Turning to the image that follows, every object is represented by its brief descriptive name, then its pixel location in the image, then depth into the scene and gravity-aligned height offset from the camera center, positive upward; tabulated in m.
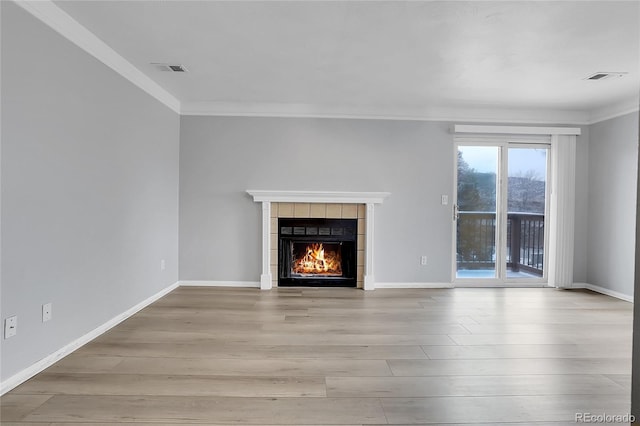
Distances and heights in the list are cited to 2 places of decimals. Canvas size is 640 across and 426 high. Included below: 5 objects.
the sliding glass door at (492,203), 4.95 +0.14
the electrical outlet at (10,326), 2.03 -0.68
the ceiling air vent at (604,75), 3.46 +1.35
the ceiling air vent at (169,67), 3.36 +1.32
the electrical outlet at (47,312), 2.31 -0.68
